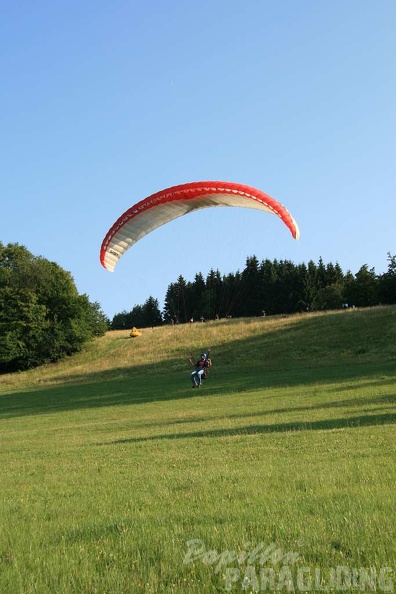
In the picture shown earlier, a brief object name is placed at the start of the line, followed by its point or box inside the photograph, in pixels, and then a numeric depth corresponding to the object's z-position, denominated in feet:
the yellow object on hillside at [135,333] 248.73
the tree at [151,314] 495.04
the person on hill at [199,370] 119.03
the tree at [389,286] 324.80
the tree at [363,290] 339.77
